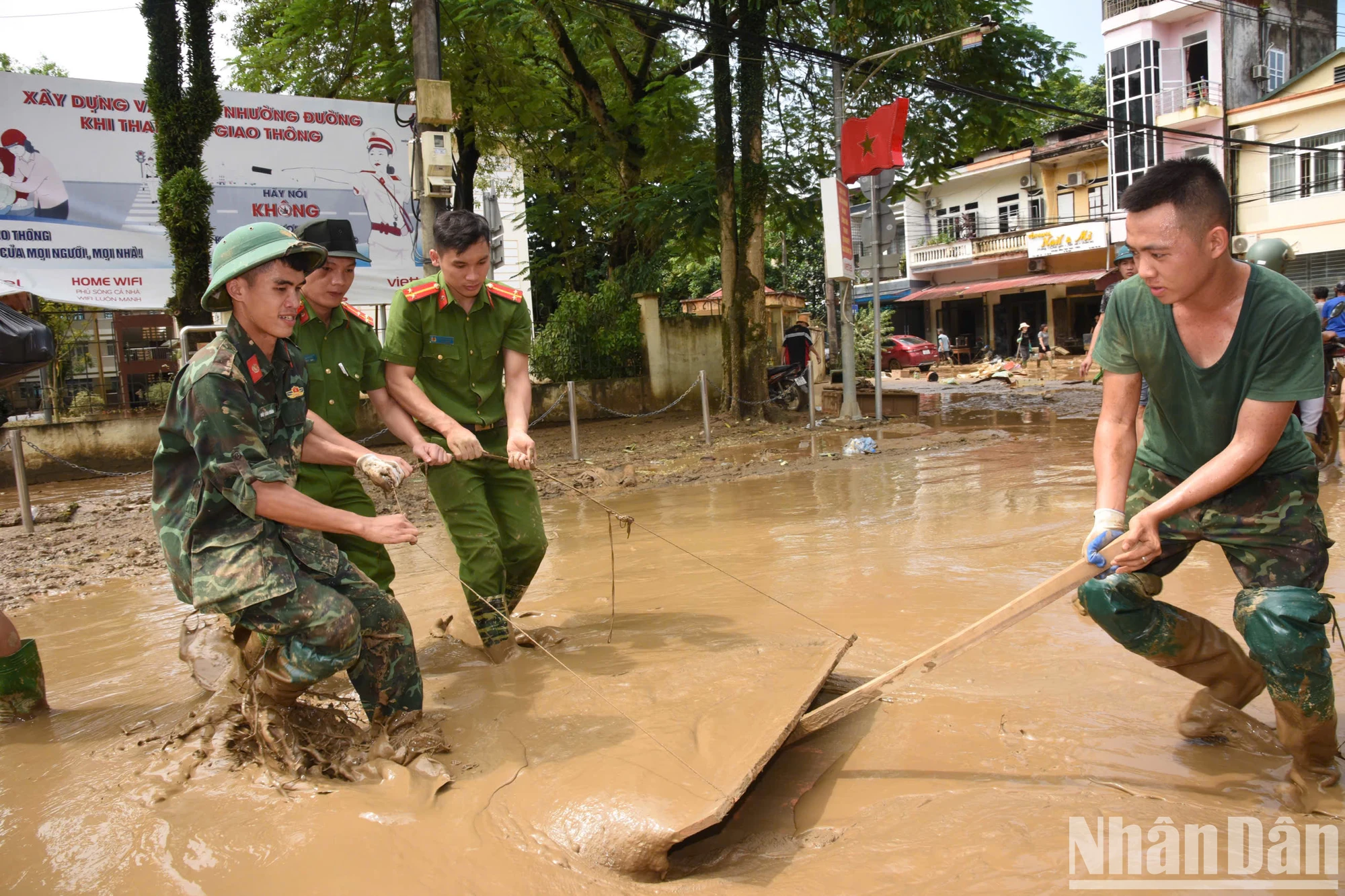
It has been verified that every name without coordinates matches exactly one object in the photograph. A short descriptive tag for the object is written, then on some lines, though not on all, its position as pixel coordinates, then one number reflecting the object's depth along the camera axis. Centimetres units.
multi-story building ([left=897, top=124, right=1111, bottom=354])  3081
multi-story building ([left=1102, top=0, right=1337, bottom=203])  2695
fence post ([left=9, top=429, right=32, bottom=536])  762
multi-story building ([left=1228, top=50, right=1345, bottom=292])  2486
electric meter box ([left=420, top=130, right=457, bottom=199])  891
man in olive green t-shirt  256
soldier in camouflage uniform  261
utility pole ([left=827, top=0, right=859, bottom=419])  1270
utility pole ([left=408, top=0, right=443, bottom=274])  873
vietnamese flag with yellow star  1200
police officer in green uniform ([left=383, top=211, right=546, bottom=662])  393
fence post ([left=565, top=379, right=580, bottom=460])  1042
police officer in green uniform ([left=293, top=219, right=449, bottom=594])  377
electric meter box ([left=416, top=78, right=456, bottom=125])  863
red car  2892
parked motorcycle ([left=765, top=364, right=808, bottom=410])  1538
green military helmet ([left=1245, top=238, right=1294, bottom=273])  628
